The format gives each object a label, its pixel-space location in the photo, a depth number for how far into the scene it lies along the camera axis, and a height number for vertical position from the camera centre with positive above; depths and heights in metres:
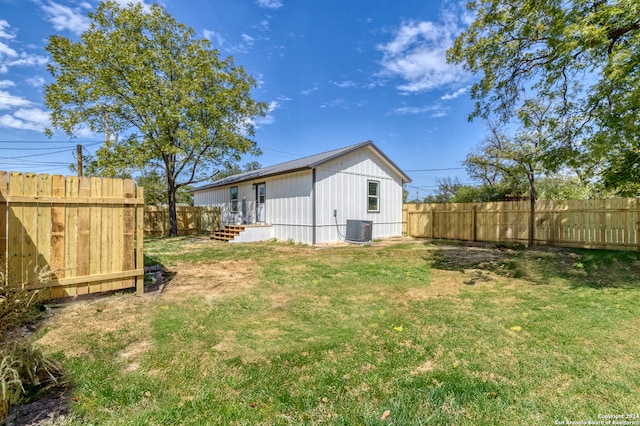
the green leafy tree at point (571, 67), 5.07 +3.18
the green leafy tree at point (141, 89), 13.29 +5.93
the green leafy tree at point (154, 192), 24.33 +1.84
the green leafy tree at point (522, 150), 7.00 +3.08
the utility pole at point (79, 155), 12.65 +2.56
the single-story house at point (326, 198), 12.31 +0.73
